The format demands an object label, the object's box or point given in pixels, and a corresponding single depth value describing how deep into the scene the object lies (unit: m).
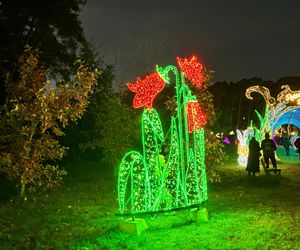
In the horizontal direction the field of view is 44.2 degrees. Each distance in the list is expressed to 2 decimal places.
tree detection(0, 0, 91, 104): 15.37
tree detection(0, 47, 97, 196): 9.37
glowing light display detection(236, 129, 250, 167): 17.77
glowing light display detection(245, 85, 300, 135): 18.47
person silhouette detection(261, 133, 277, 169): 14.97
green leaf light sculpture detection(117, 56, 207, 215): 7.11
